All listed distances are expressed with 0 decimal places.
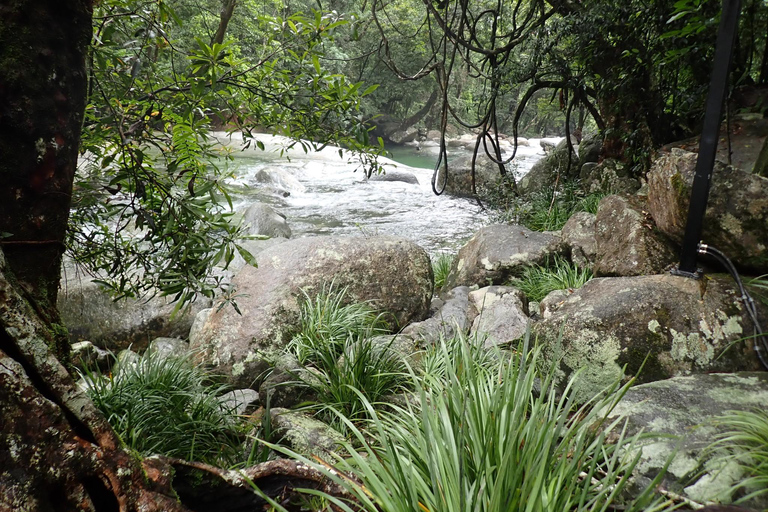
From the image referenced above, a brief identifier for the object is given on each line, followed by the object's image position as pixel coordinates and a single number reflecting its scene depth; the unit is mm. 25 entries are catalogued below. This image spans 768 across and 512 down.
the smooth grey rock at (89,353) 3691
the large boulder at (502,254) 5328
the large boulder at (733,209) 2814
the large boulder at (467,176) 12156
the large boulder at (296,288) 3721
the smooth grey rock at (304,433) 2111
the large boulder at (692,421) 1545
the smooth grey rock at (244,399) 2990
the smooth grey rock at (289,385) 2827
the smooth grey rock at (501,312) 3861
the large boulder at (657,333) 2549
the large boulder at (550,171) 8180
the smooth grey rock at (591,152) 8242
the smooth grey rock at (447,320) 3637
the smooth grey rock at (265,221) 8289
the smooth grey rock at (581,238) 5016
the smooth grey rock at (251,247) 5871
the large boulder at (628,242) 3715
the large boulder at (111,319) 4531
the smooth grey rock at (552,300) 3916
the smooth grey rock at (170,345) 4266
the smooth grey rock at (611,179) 6219
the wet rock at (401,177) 14477
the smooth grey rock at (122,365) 2459
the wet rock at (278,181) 13023
